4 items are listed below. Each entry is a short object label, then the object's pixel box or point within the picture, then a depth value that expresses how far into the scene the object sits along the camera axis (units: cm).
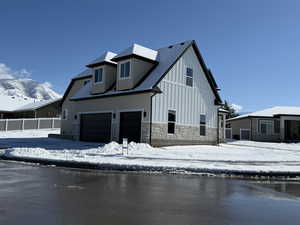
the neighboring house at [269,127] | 3808
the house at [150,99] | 2075
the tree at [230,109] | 7900
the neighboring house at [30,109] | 4556
